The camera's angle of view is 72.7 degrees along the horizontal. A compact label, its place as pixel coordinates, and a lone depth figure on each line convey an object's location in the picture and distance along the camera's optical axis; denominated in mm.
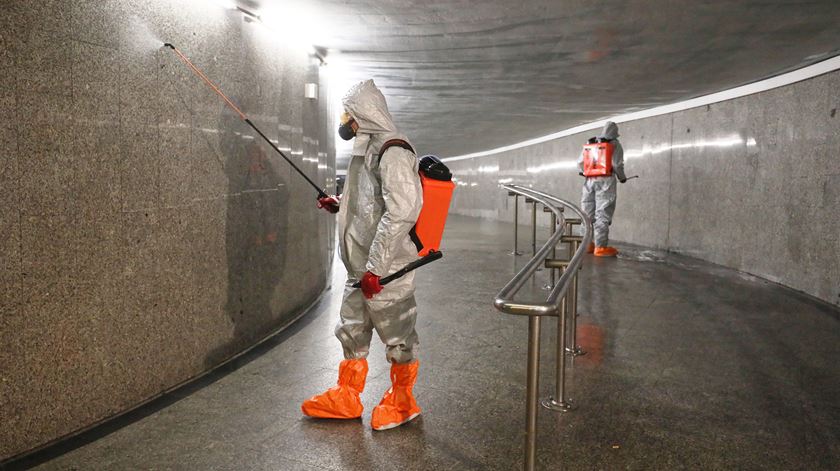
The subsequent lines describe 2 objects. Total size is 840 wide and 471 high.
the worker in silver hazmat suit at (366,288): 3006
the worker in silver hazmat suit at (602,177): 9336
